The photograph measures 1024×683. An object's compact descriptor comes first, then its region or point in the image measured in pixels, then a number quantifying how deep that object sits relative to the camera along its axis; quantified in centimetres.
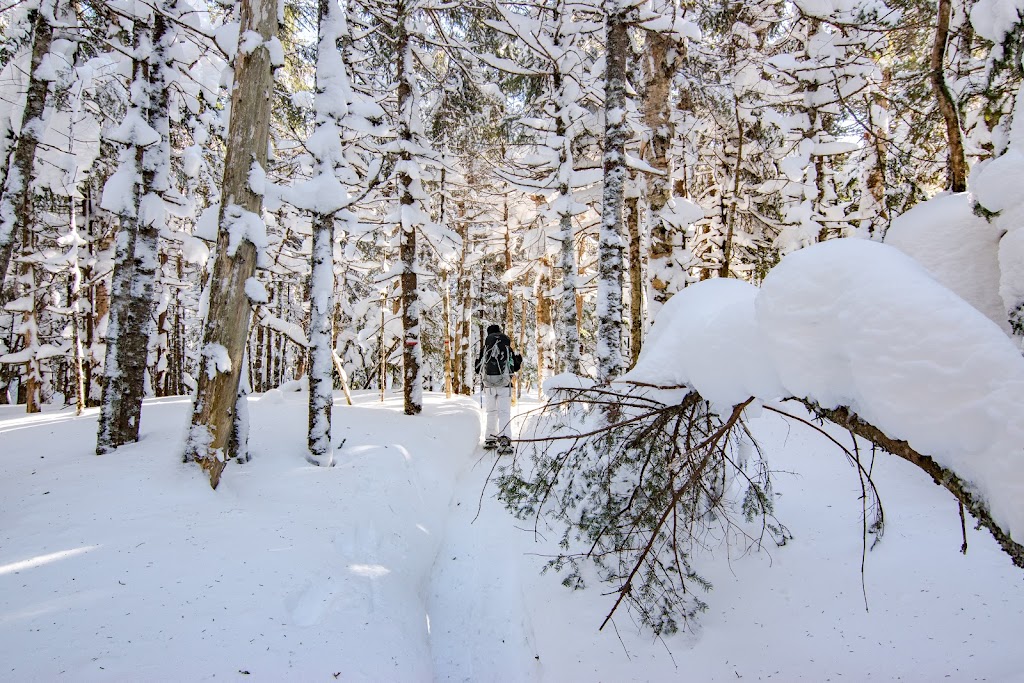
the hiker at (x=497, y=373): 839
